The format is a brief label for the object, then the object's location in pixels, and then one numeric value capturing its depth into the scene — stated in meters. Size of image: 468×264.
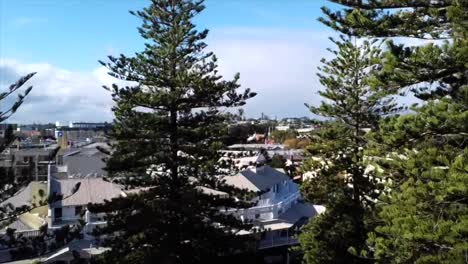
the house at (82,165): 31.64
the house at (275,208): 26.38
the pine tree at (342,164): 15.29
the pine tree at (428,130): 7.51
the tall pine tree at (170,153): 12.87
